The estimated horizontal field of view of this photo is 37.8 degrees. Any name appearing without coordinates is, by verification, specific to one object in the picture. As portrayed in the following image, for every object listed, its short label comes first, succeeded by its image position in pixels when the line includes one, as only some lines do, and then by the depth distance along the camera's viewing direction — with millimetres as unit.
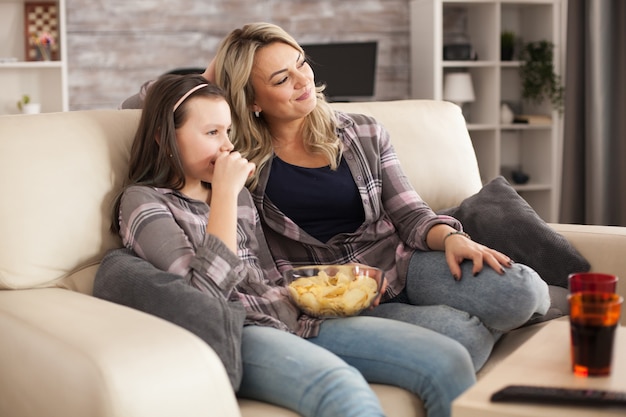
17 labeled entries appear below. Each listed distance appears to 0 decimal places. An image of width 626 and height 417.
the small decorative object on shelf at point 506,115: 5367
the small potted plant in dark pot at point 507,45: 5338
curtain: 4660
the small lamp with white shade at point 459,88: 5230
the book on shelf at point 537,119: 5262
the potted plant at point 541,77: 5184
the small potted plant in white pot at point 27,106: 4582
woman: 2133
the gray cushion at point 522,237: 2250
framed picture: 4723
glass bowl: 1790
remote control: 1236
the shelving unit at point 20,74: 4738
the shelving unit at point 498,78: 5215
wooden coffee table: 1242
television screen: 5098
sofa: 1340
